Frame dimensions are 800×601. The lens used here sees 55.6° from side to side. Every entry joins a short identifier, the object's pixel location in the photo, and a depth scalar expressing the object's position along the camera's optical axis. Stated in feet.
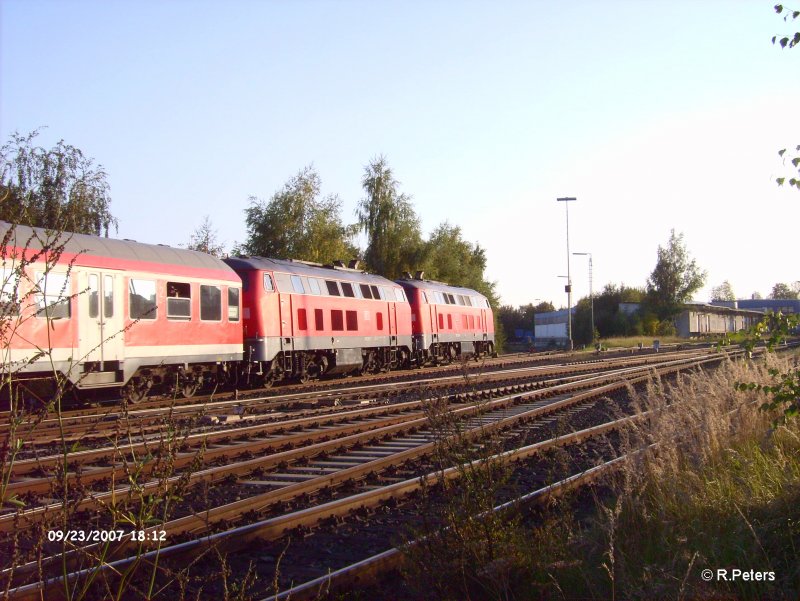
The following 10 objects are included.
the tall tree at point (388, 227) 169.40
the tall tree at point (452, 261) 171.94
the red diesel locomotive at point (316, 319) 67.21
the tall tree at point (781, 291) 413.98
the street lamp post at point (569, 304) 165.00
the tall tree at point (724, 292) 465.06
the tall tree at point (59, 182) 98.27
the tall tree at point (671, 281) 250.16
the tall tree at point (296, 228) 150.10
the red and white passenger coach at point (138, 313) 47.29
